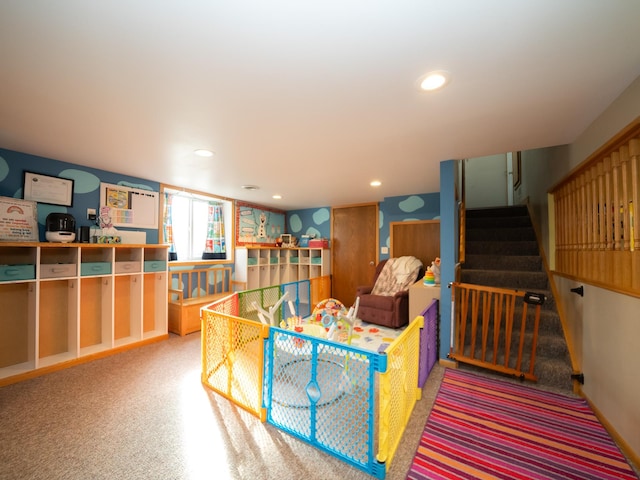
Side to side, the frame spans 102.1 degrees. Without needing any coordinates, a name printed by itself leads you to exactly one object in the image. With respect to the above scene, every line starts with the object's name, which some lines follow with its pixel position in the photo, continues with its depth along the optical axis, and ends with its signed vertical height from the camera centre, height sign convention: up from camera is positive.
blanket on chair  4.20 -0.54
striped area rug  1.46 -1.28
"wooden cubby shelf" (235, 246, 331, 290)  4.81 -0.44
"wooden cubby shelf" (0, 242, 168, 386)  2.51 -0.66
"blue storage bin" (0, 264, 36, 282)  2.29 -0.25
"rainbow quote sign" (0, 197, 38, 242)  2.44 +0.24
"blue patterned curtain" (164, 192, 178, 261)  3.95 +0.30
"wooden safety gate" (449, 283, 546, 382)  2.29 -0.97
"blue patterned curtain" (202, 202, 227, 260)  4.63 +0.16
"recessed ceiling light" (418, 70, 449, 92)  1.37 +0.89
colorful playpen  1.47 -1.03
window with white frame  4.13 +0.32
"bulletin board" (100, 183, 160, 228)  3.22 +0.52
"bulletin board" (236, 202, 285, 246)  5.07 +0.40
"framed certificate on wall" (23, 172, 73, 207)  2.63 +0.59
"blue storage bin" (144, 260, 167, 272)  3.33 -0.28
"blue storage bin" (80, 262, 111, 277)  2.78 -0.27
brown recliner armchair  3.82 -1.00
